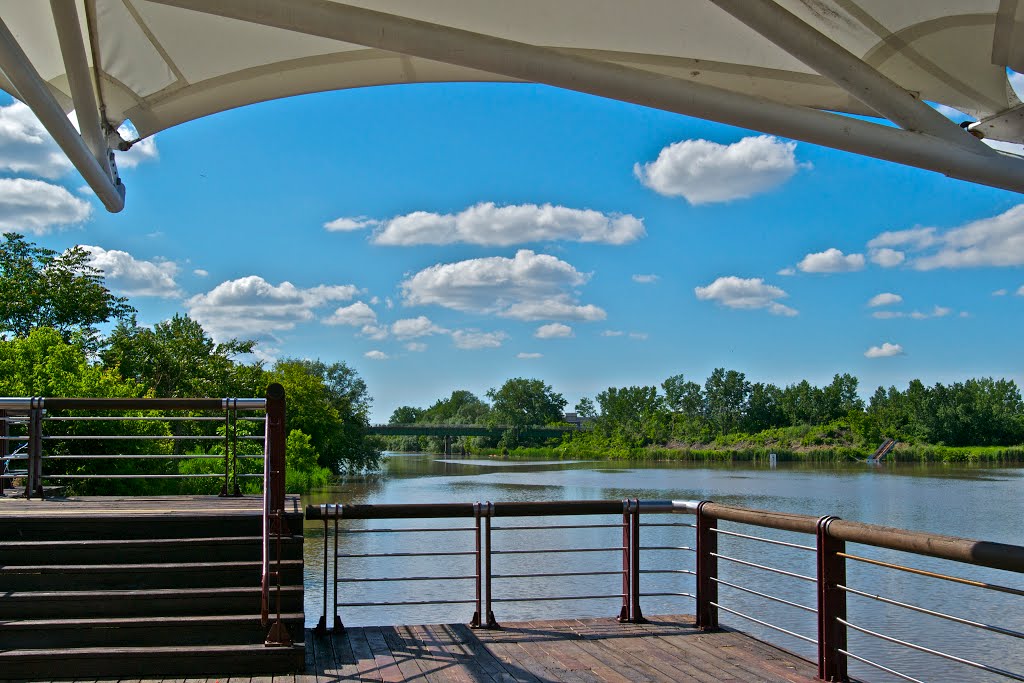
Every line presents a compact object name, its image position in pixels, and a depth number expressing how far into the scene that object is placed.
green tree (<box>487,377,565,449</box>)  116.31
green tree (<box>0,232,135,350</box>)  31.94
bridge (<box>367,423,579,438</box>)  64.98
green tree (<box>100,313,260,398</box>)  34.91
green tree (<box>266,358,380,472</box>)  41.06
